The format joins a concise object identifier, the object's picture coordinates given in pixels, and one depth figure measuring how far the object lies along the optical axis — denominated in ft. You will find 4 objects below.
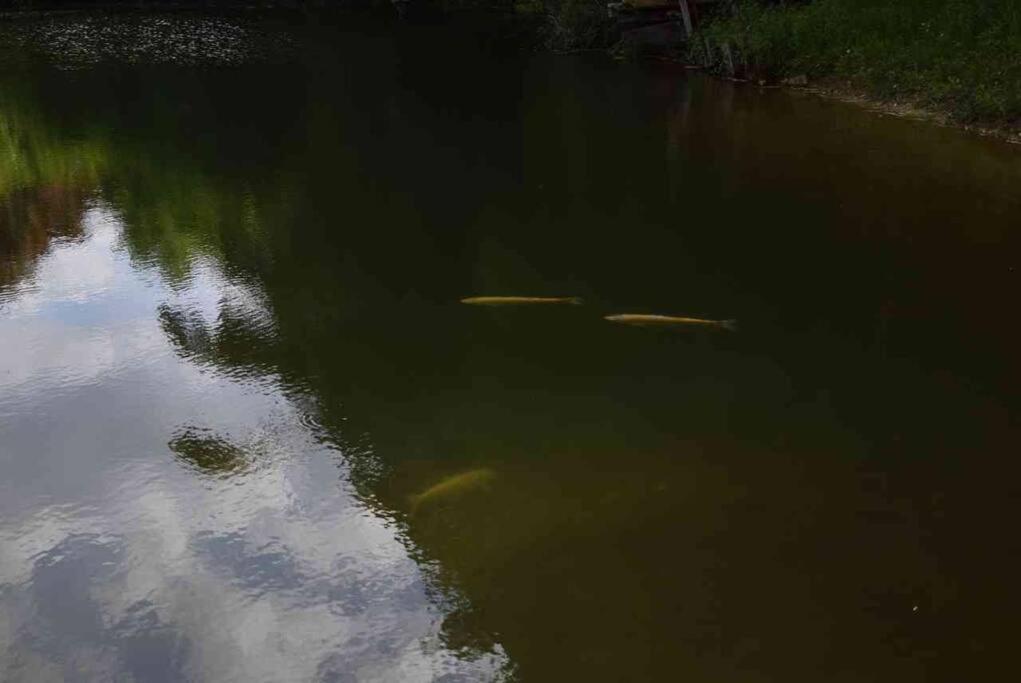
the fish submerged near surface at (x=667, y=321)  27.04
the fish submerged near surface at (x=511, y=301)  28.94
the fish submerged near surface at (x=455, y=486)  19.75
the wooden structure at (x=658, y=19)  71.20
